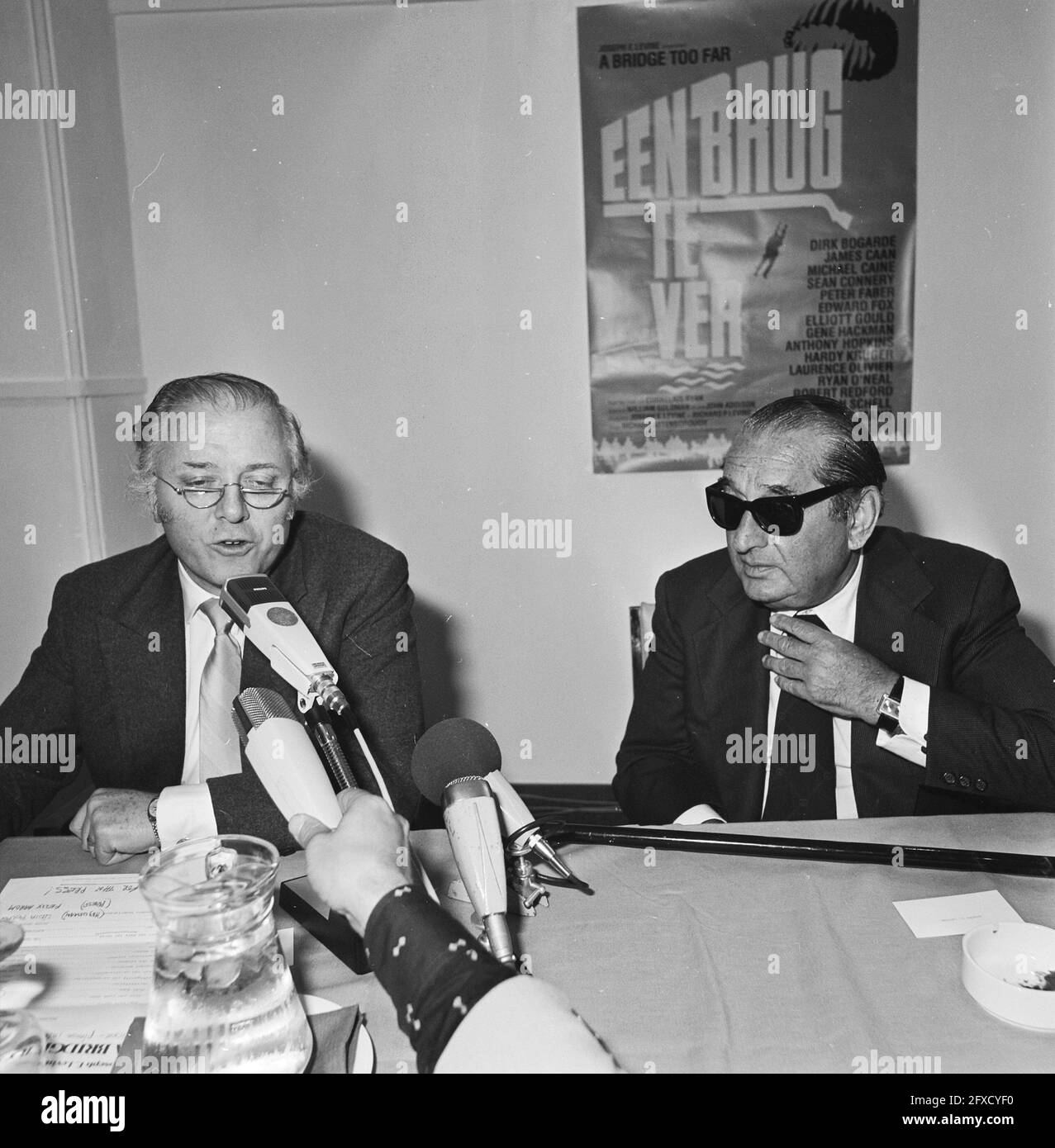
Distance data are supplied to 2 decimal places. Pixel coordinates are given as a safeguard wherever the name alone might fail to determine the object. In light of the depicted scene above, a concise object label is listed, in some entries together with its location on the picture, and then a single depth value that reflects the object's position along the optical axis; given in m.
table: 1.14
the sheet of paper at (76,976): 1.25
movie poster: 3.42
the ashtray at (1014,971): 1.13
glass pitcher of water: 1.02
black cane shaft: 1.46
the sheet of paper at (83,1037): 1.12
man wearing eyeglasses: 2.02
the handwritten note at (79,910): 1.40
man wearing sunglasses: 1.93
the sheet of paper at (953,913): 1.35
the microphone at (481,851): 1.26
